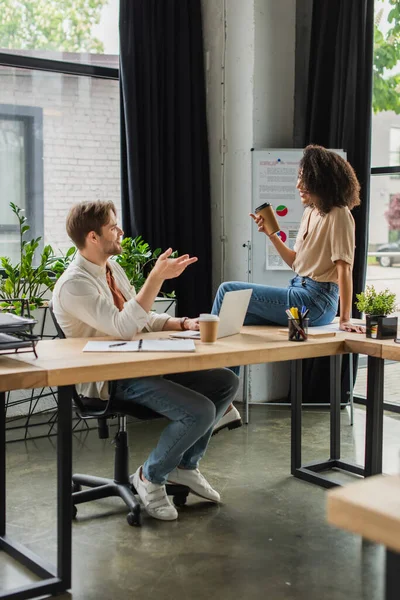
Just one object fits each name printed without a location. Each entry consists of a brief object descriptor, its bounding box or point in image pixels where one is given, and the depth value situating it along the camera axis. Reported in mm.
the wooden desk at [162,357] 2340
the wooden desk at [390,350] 2854
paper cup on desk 2852
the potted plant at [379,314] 3031
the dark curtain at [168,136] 5195
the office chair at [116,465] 2934
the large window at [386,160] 5211
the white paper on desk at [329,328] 3271
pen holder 3002
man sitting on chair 2857
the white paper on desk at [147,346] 2631
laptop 2947
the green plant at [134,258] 4734
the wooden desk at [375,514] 978
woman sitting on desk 3461
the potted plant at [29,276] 4344
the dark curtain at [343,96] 5090
